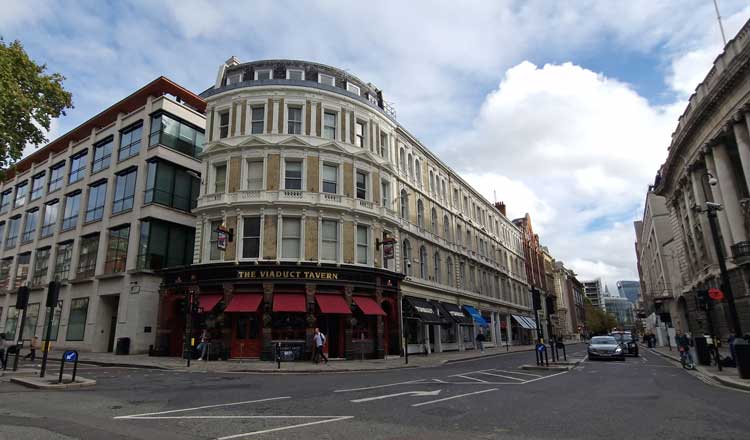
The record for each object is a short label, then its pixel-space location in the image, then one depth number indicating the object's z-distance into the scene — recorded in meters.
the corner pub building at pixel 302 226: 23.62
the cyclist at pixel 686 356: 18.80
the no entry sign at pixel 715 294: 17.56
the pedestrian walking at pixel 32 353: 22.09
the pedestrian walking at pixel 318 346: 21.30
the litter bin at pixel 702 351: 19.11
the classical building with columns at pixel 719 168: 25.62
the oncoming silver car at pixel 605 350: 23.95
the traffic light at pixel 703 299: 17.47
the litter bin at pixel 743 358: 12.62
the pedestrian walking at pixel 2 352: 17.02
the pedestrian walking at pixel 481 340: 36.02
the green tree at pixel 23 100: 17.95
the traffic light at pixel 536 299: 19.88
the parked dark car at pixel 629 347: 30.32
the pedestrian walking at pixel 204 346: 22.25
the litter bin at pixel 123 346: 26.28
